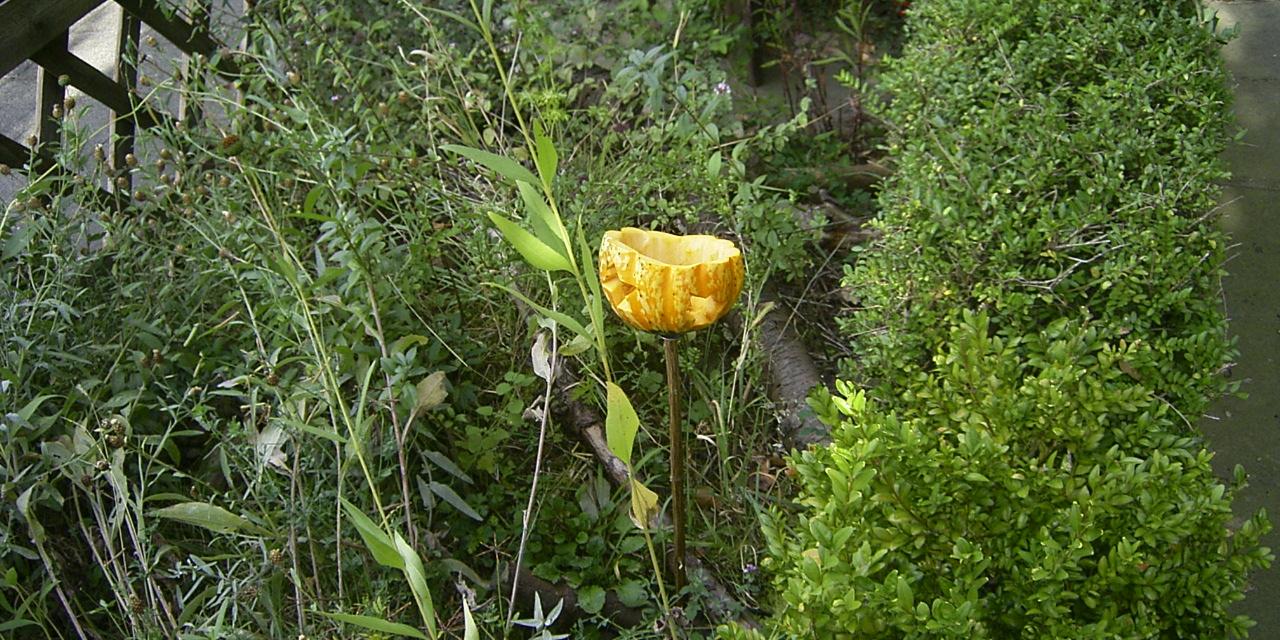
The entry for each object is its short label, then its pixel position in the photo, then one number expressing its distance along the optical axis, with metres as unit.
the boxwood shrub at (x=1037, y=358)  1.61
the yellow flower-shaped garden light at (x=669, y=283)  1.62
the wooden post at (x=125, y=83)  2.92
